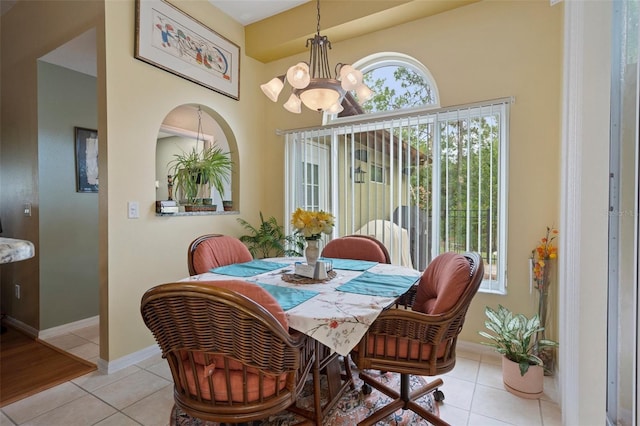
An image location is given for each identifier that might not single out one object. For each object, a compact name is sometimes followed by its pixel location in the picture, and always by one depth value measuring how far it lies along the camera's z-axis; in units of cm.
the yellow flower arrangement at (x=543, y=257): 225
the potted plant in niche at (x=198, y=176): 301
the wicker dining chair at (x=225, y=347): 114
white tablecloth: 132
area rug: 175
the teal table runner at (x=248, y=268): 209
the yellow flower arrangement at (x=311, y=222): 194
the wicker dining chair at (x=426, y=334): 149
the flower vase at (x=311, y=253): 208
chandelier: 192
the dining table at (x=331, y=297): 133
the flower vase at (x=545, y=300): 225
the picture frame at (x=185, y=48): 258
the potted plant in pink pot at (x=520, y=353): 201
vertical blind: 261
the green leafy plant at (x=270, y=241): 354
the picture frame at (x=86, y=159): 321
